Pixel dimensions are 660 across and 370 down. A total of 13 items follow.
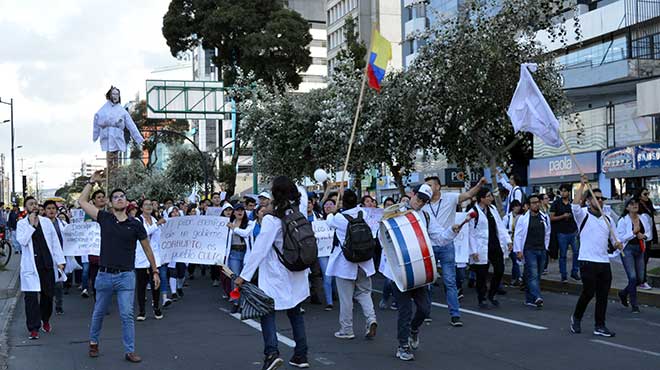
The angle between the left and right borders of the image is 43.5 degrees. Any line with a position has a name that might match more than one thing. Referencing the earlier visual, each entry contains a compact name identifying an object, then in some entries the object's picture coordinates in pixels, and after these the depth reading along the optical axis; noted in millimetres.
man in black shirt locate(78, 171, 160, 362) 8375
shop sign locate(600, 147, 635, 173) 30672
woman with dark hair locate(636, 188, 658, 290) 12784
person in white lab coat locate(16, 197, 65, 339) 10305
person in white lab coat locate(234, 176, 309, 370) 7422
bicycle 25047
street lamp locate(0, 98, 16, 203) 58406
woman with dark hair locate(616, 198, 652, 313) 11695
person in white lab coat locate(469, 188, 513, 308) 12367
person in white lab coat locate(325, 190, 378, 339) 9648
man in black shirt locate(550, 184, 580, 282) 15555
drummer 8398
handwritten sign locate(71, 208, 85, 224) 16712
